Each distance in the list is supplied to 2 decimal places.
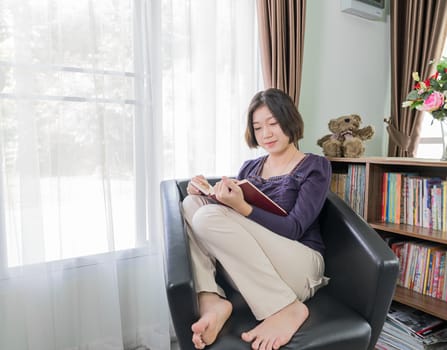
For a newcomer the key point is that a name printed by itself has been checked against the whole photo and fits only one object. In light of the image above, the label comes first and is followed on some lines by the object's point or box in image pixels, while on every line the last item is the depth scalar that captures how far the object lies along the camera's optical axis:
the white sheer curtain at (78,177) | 1.38
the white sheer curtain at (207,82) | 1.71
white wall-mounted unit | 2.18
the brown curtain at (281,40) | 1.85
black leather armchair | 0.98
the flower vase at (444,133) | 1.55
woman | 1.04
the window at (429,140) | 2.30
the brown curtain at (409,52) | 2.17
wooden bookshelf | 1.48
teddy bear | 1.88
